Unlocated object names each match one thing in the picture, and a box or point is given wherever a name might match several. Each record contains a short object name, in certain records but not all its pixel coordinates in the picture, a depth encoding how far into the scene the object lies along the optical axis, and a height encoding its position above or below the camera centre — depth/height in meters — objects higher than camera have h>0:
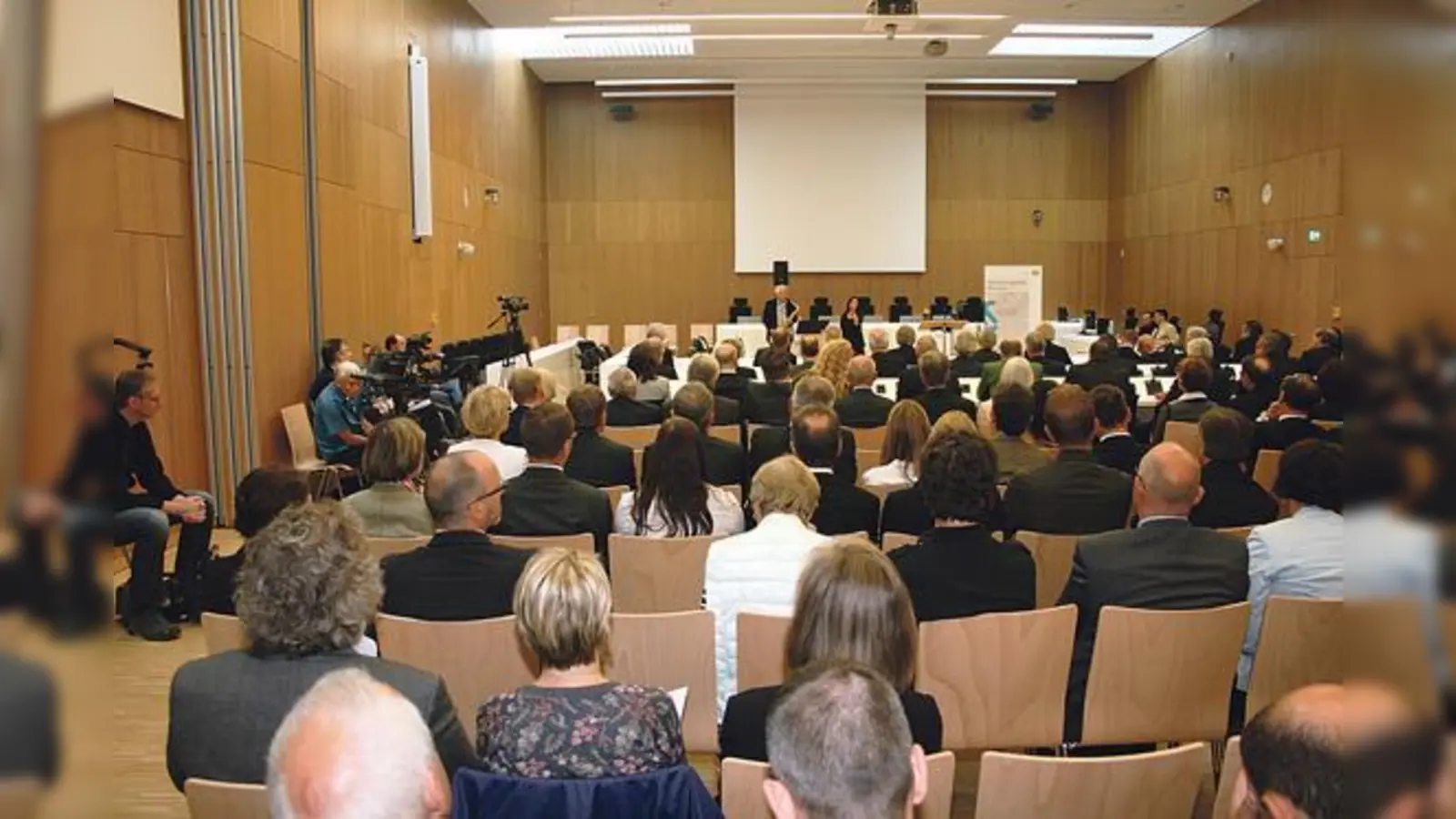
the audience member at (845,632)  2.56 -0.70
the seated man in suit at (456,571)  3.38 -0.73
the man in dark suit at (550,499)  4.42 -0.70
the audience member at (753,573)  3.44 -0.76
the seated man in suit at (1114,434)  5.25 -0.58
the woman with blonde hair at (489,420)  5.43 -0.52
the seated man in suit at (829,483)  4.43 -0.66
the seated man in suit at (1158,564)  3.31 -0.72
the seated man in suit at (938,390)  6.66 -0.49
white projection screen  19.09 +2.09
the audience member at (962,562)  3.39 -0.72
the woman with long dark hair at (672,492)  4.34 -0.67
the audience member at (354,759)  1.53 -0.59
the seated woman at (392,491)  4.29 -0.65
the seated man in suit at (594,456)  5.56 -0.68
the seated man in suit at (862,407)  6.73 -0.57
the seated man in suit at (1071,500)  4.32 -0.70
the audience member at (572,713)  2.24 -0.77
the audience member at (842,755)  1.65 -0.62
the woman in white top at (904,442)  5.12 -0.59
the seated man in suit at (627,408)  7.11 -0.60
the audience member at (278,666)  2.34 -0.70
